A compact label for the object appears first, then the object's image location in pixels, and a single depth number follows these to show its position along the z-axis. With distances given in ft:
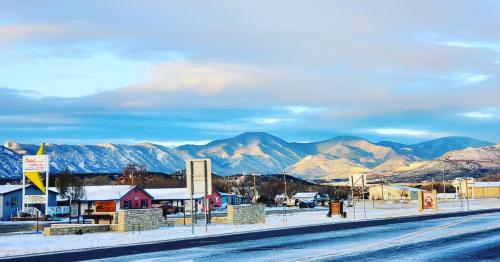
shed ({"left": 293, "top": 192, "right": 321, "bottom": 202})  491.72
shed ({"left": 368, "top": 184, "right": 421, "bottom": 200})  537.20
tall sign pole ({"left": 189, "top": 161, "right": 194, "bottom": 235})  109.26
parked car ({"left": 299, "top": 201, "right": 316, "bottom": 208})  333.83
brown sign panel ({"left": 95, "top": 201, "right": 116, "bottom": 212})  264.54
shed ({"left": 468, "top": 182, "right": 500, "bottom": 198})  528.22
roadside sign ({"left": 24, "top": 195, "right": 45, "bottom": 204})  156.44
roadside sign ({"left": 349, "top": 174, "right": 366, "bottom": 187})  156.81
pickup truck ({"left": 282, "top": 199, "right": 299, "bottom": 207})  390.34
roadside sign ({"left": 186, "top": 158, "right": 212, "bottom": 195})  108.78
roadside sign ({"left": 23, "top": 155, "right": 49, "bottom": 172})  204.33
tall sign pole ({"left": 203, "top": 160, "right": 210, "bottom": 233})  109.07
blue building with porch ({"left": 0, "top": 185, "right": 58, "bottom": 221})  245.04
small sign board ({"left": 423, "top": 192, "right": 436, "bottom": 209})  211.61
